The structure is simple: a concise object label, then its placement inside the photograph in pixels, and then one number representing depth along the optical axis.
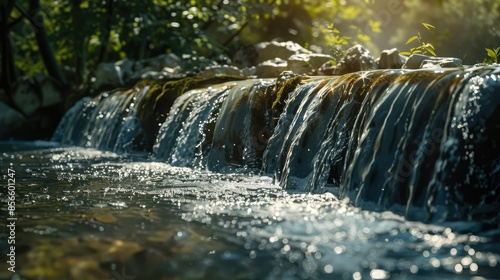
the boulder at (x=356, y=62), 8.27
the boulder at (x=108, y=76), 13.82
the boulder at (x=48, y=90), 14.77
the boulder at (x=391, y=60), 8.19
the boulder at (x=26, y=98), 14.49
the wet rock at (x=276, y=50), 12.24
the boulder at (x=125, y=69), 14.16
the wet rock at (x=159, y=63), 14.96
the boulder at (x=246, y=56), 13.72
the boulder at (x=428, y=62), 6.34
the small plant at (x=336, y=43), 9.83
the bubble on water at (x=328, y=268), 2.98
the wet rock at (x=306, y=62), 9.81
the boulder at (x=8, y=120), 14.02
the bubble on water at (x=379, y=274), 2.88
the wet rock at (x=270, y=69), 10.27
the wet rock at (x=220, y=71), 11.09
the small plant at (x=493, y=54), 6.69
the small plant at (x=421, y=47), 7.60
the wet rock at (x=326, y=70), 8.74
